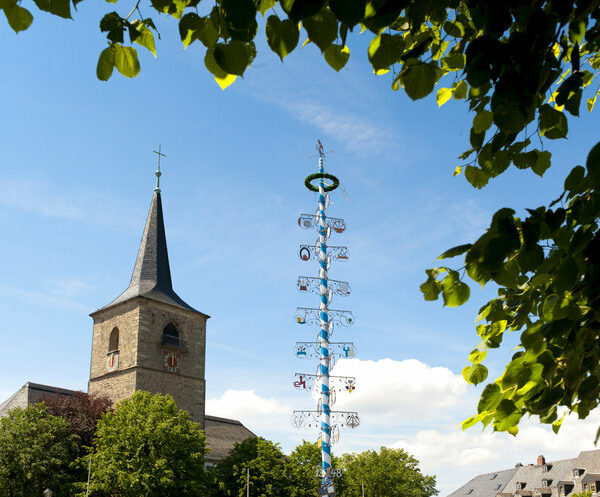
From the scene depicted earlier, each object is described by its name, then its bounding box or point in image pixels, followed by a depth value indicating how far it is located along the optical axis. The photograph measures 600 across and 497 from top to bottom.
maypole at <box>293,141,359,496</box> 32.09
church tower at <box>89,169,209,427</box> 43.00
